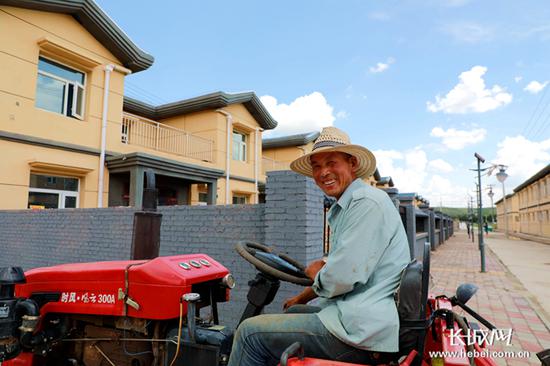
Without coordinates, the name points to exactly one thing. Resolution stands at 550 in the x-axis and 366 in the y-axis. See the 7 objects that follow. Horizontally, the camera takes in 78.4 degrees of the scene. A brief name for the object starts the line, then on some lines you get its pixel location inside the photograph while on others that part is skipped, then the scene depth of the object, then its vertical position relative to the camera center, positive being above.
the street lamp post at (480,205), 9.44 +0.36
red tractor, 1.50 -0.51
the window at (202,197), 13.59 +0.65
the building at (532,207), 27.23 +1.05
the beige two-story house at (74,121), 7.67 +2.46
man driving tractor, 1.33 -0.36
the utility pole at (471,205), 45.19 +1.52
